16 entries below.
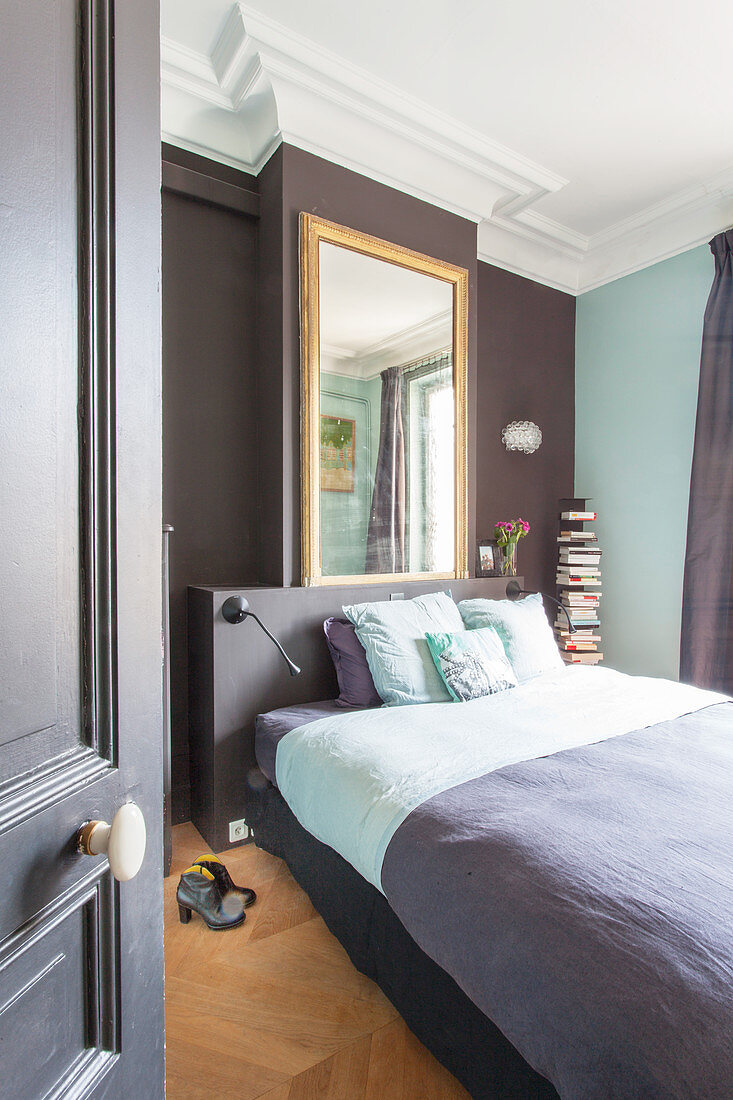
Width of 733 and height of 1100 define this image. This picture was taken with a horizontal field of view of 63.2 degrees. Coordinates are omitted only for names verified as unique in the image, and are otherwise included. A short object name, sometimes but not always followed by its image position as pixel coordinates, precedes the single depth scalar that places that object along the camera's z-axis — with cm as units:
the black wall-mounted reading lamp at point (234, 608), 222
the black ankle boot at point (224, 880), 187
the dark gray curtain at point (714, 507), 308
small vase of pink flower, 331
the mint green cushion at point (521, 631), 250
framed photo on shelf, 334
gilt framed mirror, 256
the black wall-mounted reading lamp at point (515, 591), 325
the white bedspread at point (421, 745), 145
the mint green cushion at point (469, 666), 219
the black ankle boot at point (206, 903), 177
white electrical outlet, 222
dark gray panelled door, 49
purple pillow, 229
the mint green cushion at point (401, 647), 220
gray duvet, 79
